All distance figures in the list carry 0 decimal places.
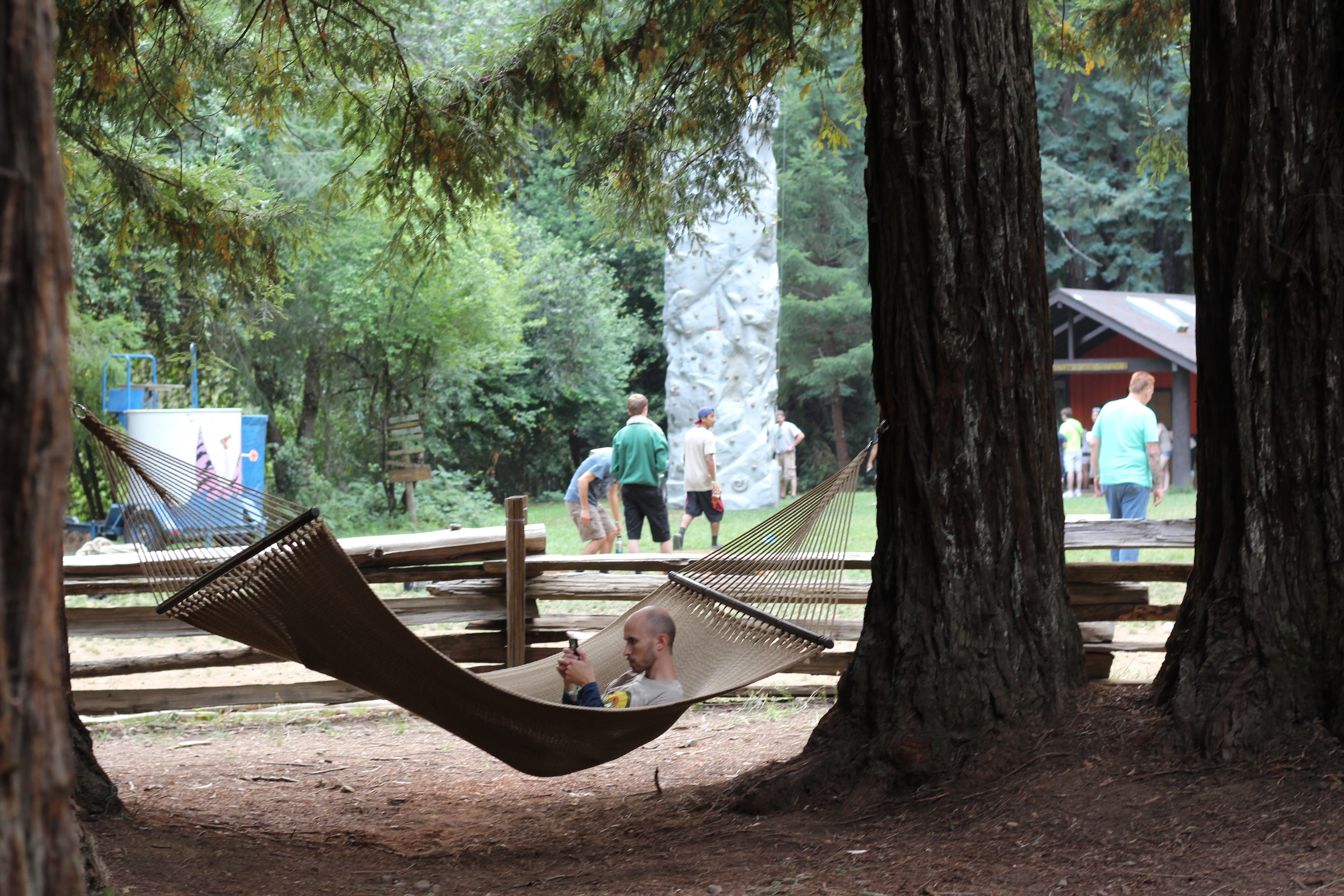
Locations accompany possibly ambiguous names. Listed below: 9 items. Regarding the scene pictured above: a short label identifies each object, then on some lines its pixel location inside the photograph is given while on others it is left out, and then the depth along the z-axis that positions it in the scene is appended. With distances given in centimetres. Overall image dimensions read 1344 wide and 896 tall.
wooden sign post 3066
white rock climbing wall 3562
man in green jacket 1631
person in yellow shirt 3203
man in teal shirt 1503
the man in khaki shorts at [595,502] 1702
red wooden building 3516
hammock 612
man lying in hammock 741
